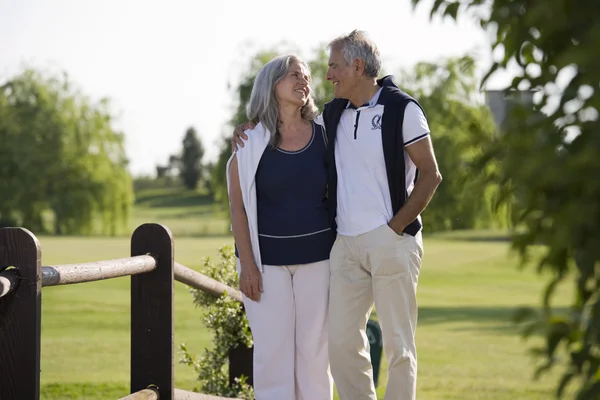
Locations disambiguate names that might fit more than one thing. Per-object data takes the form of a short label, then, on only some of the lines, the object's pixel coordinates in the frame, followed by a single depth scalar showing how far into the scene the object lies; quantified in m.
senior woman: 6.44
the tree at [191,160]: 169.78
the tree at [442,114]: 65.42
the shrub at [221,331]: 8.82
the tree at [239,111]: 60.39
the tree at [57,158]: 66.00
